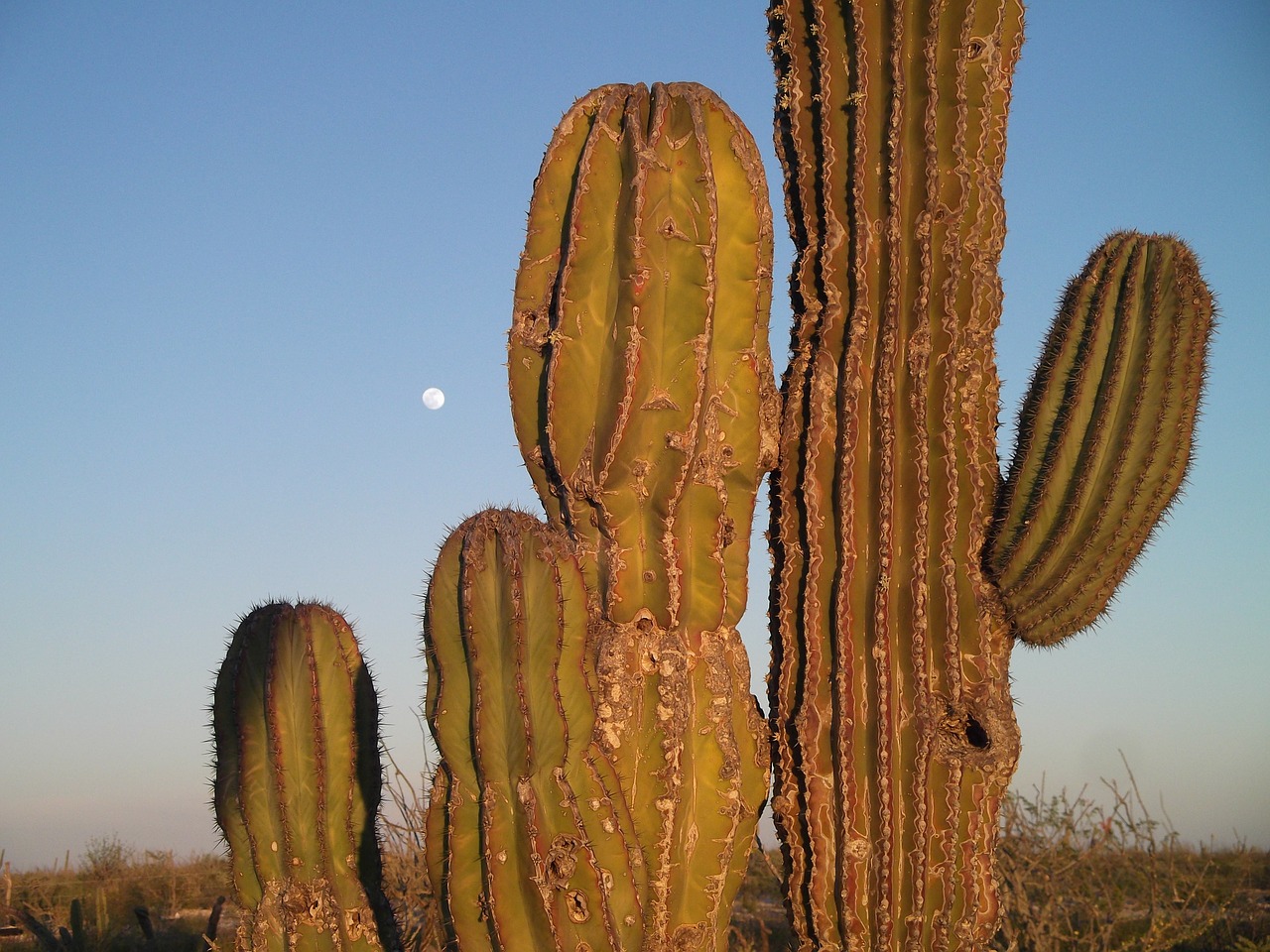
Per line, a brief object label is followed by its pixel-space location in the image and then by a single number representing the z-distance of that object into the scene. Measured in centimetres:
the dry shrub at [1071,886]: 705
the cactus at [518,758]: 301
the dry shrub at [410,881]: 675
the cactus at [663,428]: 337
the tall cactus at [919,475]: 343
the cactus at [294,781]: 387
